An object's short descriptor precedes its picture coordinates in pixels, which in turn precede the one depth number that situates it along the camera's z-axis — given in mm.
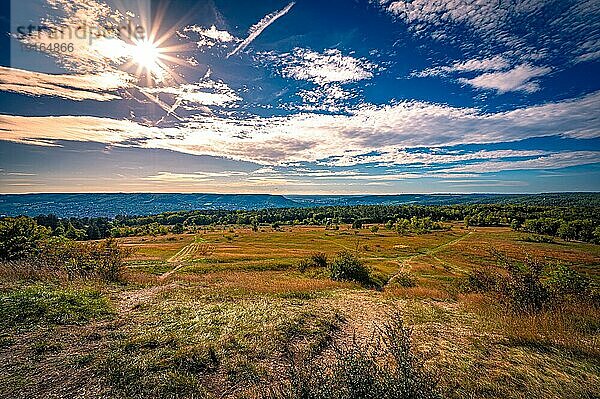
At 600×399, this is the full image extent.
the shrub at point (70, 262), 16359
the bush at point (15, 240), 22141
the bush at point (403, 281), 33050
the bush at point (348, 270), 33188
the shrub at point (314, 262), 44750
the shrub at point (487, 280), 16031
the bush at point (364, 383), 4750
